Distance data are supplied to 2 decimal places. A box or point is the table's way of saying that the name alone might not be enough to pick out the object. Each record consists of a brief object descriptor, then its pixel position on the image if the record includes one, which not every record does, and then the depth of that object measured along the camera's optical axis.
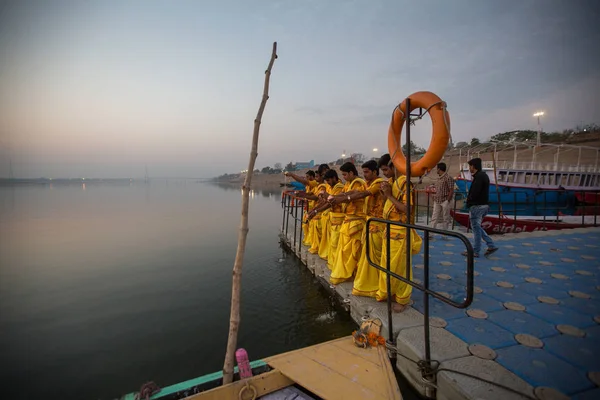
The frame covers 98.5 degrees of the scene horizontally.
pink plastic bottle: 2.01
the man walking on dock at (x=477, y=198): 4.77
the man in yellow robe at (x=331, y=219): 4.22
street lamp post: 17.34
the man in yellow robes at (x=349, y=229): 3.93
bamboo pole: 1.96
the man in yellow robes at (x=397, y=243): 3.15
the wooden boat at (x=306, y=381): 1.88
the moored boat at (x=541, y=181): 15.06
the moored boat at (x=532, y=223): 8.58
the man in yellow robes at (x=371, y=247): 3.57
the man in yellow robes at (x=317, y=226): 6.14
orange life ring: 2.56
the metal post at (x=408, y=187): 2.45
